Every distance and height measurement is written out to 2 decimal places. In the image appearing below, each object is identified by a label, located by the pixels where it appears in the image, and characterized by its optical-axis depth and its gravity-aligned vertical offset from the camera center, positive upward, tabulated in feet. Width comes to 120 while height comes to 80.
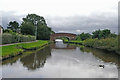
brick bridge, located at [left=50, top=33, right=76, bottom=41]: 182.99 +8.86
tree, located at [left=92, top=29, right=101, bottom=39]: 145.24 +8.94
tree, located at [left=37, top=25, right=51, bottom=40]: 149.44 +11.03
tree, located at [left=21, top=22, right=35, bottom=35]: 126.27 +15.08
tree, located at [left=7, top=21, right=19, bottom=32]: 174.70 +27.28
